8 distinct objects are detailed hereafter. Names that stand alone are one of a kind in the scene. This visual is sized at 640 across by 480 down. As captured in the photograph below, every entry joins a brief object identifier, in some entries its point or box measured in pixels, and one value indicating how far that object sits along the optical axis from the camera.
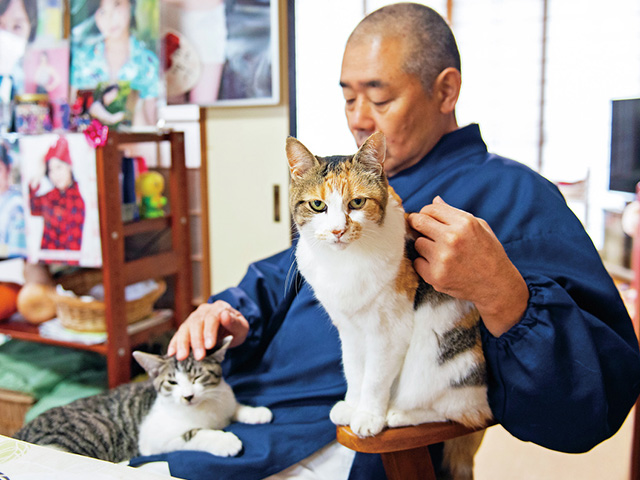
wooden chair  0.79
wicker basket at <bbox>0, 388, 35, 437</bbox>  2.10
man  0.78
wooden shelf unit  1.95
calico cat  0.75
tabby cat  1.17
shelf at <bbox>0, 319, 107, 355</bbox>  2.05
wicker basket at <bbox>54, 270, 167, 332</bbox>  2.06
